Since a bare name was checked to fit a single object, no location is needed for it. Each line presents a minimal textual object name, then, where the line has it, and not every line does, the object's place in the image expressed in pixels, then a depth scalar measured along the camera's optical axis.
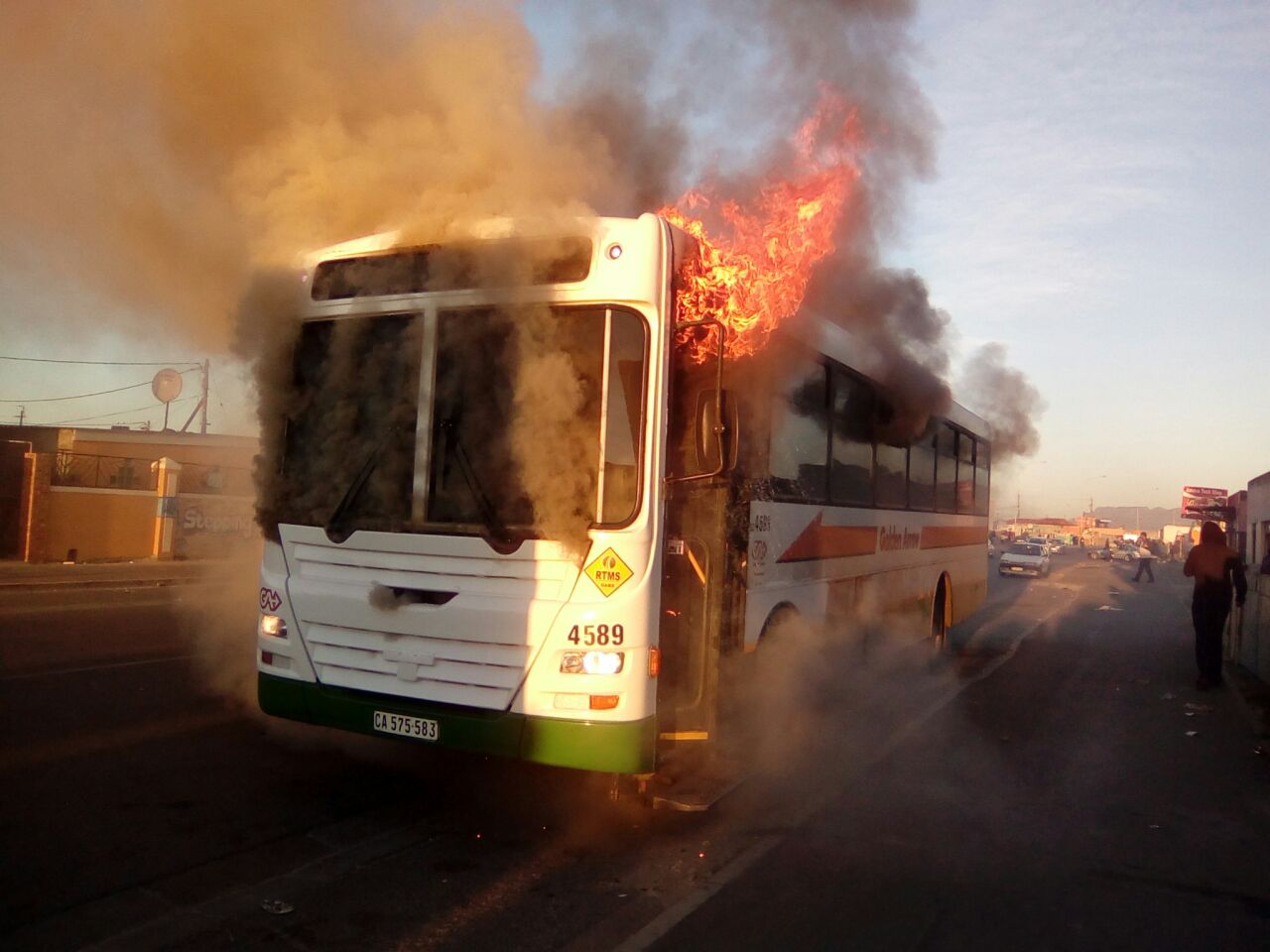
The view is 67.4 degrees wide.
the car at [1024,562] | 35.09
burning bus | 4.75
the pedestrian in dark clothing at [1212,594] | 10.99
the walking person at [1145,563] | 35.47
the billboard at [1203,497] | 33.50
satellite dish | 31.02
